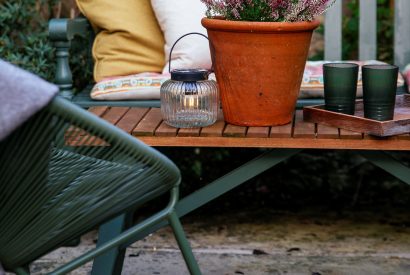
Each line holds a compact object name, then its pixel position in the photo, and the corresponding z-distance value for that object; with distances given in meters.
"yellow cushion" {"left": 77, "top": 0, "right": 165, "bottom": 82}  3.04
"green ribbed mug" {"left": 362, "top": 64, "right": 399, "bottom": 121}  2.21
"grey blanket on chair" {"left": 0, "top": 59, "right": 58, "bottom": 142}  1.39
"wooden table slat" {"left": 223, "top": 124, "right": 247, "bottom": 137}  2.20
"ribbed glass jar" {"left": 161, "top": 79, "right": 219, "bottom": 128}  2.29
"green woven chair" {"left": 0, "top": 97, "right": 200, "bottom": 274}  1.52
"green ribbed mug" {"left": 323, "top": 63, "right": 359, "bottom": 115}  2.28
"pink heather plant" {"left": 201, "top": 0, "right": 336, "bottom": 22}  2.21
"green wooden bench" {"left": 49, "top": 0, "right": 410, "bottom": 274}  2.29
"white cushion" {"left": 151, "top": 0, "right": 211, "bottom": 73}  2.91
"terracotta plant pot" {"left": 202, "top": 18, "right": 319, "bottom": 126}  2.20
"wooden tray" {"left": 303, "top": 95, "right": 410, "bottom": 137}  2.14
